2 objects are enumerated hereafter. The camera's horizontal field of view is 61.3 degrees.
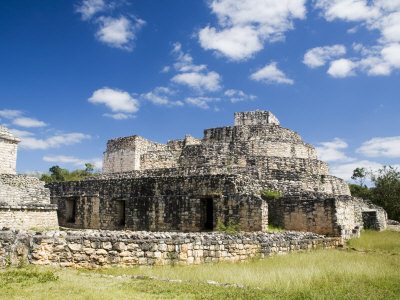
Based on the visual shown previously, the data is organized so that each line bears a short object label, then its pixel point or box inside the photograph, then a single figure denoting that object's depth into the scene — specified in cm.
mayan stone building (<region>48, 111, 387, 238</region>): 1224
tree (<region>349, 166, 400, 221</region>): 2728
